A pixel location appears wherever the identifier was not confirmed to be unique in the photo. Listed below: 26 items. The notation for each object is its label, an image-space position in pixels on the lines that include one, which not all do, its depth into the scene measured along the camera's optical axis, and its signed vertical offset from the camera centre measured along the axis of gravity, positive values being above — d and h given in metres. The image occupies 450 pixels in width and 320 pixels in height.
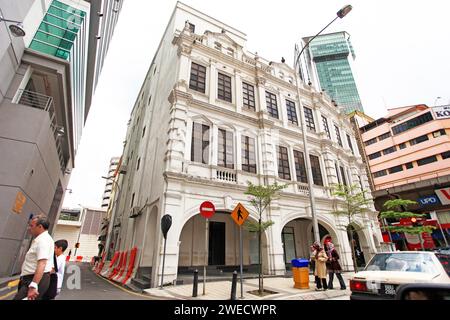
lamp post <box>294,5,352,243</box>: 10.46 +4.94
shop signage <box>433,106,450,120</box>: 38.19 +22.79
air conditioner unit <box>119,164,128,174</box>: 27.69 +9.87
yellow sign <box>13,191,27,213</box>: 10.17 +2.27
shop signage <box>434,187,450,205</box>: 29.66 +7.30
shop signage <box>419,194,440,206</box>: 30.88 +6.98
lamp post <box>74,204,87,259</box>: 46.83 +8.05
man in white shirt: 3.68 -0.14
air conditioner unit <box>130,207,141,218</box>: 15.29 +2.71
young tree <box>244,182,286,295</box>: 9.50 +2.43
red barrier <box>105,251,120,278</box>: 16.47 -0.80
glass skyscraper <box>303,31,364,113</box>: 103.19 +86.82
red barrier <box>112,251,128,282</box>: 13.49 -0.95
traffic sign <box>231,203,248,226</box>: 7.67 +1.27
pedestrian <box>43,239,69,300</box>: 4.12 -0.33
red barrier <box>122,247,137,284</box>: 12.28 -0.57
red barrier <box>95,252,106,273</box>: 21.44 -1.10
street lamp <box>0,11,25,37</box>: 8.38 +8.03
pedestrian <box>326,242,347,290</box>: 8.59 -0.36
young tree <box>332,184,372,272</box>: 12.62 +2.76
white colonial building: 12.21 +6.23
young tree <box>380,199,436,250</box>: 18.07 +2.37
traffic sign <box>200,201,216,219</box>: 8.28 +1.54
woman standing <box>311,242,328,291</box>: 8.48 -0.53
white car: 4.62 -0.41
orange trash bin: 8.72 -0.76
